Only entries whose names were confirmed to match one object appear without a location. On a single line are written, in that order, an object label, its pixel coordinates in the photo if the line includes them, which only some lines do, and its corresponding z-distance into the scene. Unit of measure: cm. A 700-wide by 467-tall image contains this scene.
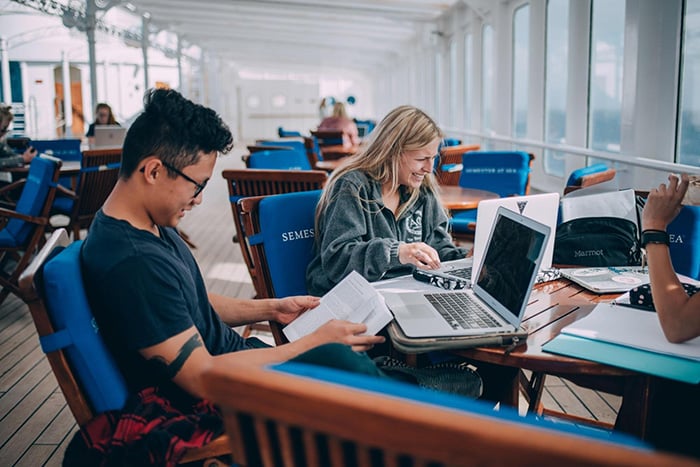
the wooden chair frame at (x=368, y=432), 56
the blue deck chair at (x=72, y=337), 110
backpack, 202
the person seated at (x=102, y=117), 834
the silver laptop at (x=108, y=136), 687
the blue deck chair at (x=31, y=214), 363
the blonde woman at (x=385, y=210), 198
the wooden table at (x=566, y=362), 126
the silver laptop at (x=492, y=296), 138
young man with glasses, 117
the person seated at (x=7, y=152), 532
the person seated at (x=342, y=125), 803
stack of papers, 122
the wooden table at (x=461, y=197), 338
